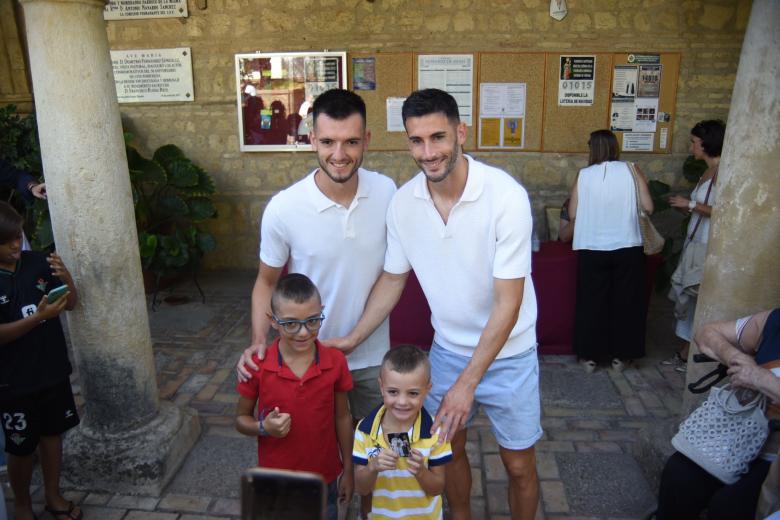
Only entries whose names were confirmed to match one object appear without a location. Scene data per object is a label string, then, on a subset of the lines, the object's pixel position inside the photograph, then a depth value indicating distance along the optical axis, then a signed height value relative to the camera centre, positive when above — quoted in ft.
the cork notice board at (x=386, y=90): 21.94 +0.88
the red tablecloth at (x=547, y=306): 16.40 -5.21
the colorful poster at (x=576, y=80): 21.52 +1.14
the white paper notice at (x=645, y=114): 21.70 -0.08
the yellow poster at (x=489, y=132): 22.35 -0.68
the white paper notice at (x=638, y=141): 22.03 -1.05
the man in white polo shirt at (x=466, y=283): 7.38 -2.20
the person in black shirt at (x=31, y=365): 8.90 -3.75
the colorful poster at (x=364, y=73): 22.11 +1.51
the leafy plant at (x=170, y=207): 20.49 -3.19
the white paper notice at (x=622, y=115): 21.75 -0.11
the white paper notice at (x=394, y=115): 22.29 -0.02
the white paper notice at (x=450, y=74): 21.77 +1.43
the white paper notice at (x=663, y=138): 21.92 -0.94
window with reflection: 22.38 +0.88
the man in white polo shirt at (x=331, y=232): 8.14 -1.62
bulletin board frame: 21.56 +0.85
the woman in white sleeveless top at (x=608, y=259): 15.25 -3.75
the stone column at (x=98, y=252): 9.55 -2.28
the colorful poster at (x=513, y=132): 22.29 -0.69
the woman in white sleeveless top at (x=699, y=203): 15.15 -2.32
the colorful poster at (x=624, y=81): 21.47 +1.09
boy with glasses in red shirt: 7.45 -3.47
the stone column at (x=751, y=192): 9.05 -1.25
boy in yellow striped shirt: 6.94 -3.86
